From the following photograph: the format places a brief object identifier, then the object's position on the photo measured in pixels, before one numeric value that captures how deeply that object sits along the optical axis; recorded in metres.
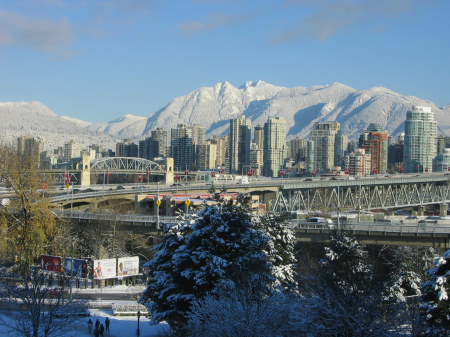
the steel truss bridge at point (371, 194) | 131.00
